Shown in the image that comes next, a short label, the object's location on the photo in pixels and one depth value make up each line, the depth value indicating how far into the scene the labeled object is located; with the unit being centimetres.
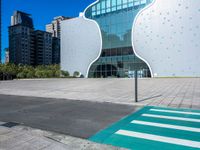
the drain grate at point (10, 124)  627
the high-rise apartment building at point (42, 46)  11669
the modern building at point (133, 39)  3691
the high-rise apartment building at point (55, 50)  12781
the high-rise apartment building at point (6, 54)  12802
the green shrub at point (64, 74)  5074
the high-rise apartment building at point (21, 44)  11206
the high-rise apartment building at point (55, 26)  15538
